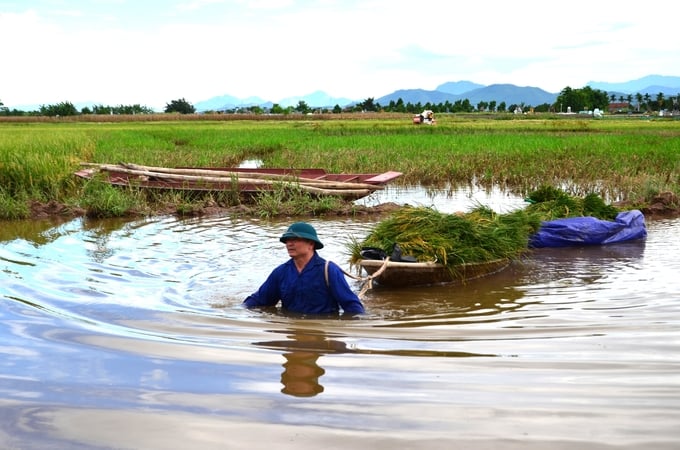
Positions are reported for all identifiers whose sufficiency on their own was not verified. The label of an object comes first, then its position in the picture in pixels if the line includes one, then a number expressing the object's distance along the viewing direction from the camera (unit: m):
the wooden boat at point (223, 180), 10.73
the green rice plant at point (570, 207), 8.36
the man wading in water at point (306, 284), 4.29
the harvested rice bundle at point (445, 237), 5.87
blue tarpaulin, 7.70
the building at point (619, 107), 93.06
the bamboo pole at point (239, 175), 10.81
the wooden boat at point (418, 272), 5.53
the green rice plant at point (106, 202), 10.02
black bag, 5.72
